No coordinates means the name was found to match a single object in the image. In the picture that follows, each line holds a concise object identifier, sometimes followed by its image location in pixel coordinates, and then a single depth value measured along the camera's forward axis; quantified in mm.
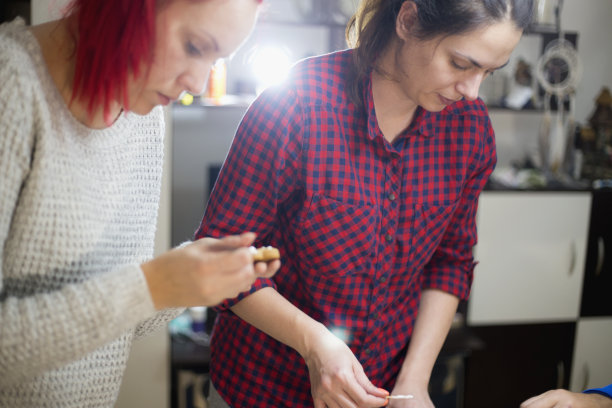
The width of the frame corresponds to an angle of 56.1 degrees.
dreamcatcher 2818
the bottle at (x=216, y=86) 2525
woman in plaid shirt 1027
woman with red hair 736
